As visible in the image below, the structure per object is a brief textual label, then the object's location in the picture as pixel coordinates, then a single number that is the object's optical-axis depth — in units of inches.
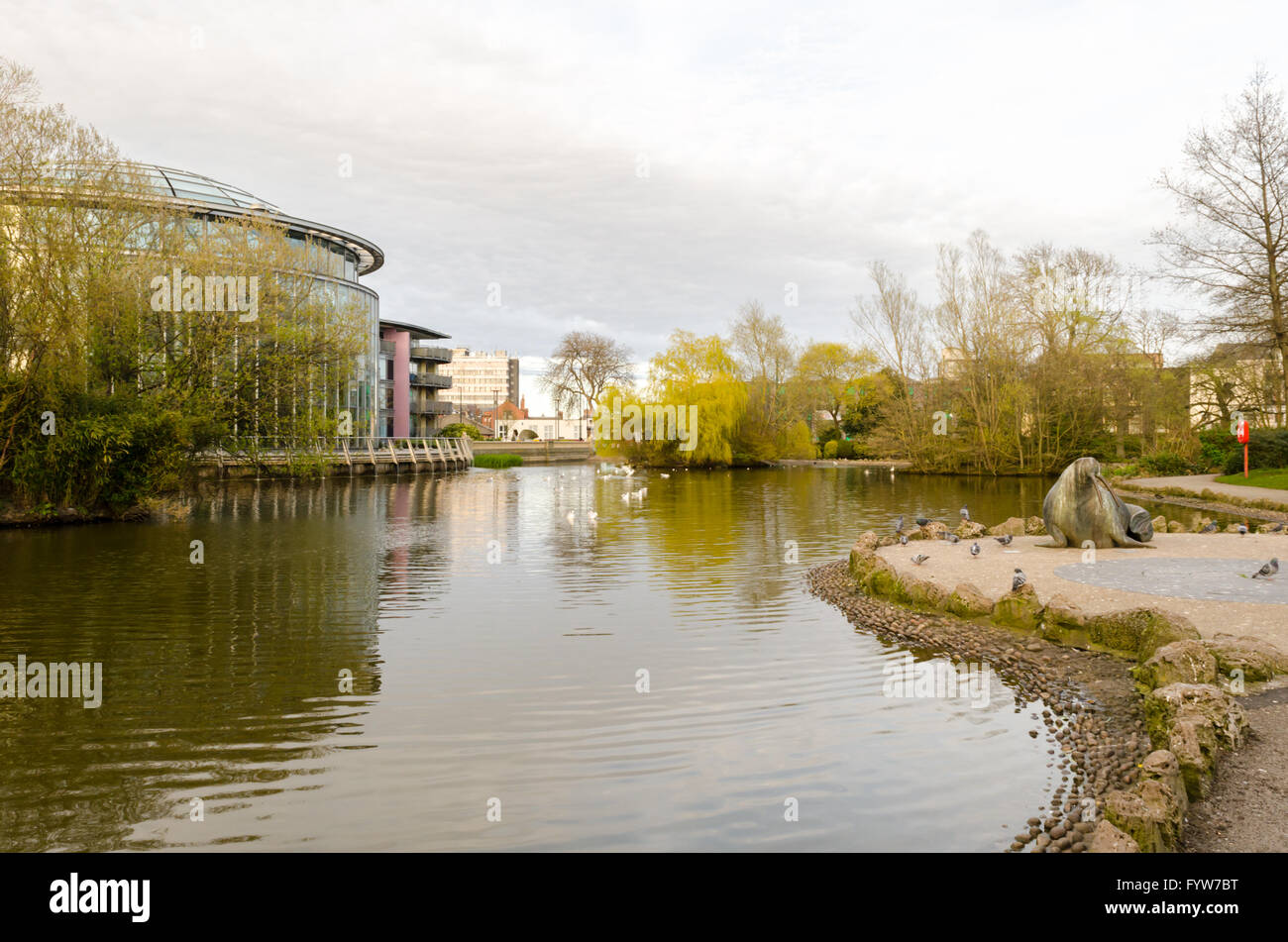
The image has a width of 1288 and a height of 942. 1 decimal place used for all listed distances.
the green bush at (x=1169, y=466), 1371.8
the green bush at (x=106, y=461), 753.6
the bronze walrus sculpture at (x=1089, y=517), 539.5
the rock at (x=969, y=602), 381.1
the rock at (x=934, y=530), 640.4
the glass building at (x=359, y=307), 1518.2
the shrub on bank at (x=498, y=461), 2496.3
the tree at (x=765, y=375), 2273.6
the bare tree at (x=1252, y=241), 1149.1
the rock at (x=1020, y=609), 355.9
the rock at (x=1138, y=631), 293.8
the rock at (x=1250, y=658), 265.9
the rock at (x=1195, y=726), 189.0
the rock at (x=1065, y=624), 334.0
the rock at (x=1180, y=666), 253.4
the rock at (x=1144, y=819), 155.8
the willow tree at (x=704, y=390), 2148.1
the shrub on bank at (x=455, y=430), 2984.7
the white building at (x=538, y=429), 5265.8
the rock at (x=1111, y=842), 151.7
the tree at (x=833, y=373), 2751.0
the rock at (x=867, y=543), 527.2
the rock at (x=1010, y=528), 628.2
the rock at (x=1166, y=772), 174.6
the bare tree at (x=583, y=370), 2942.9
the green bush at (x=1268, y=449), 1184.8
